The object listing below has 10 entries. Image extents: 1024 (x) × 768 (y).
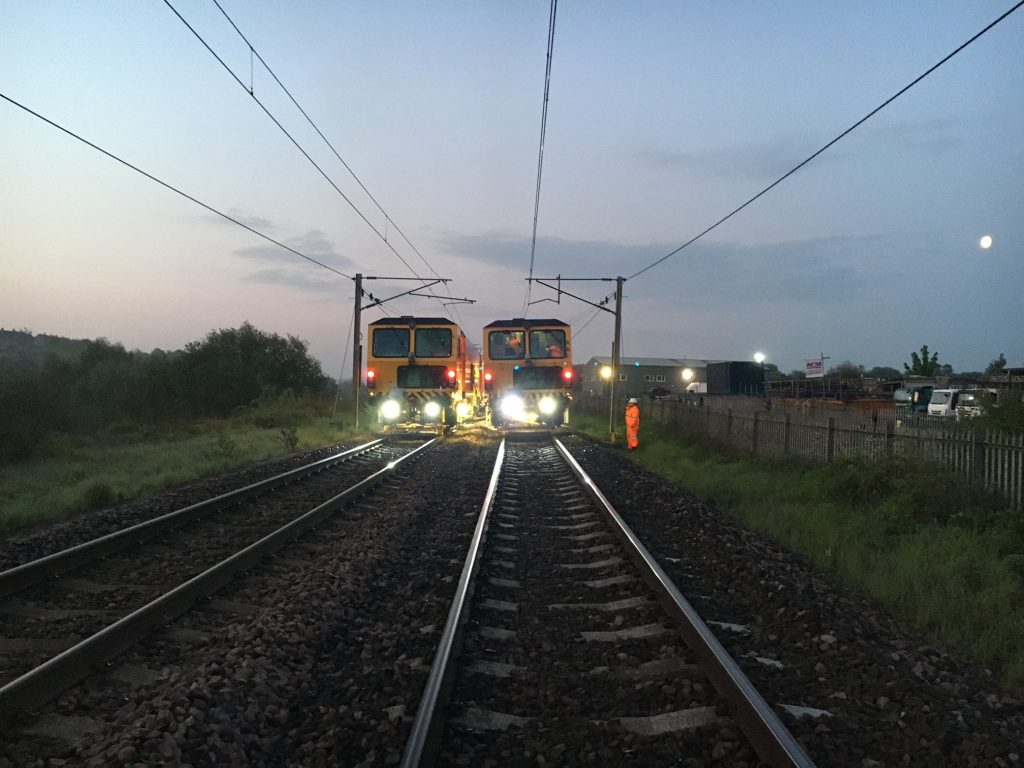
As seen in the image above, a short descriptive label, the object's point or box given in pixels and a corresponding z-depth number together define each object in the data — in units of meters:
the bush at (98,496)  13.31
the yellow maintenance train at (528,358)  31.27
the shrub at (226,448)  21.88
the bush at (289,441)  26.02
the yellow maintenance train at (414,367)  29.45
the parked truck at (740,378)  68.12
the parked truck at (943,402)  31.40
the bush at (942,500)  11.07
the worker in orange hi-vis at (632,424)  25.67
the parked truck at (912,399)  35.09
